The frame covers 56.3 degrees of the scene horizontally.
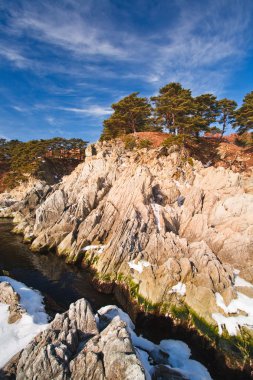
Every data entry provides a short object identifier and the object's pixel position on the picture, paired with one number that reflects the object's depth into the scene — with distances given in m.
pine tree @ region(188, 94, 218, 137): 66.75
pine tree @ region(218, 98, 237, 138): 71.06
